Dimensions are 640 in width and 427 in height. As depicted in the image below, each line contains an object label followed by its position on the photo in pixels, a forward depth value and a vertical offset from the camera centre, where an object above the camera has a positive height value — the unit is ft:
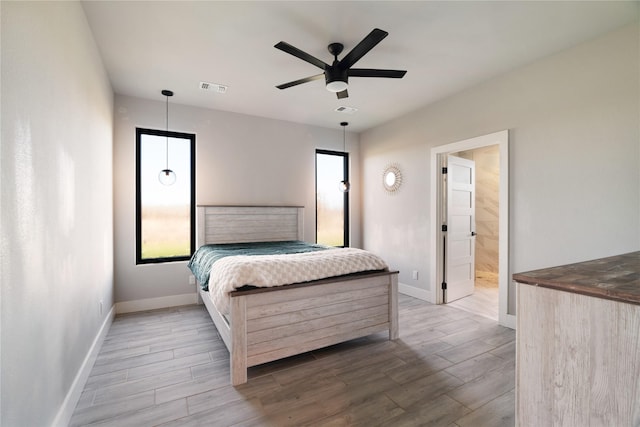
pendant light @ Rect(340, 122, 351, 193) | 15.35 +4.07
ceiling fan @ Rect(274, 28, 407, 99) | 7.07 +3.93
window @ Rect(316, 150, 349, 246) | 17.28 +0.64
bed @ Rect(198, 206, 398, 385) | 7.18 -3.11
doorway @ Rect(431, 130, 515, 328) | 10.59 -1.05
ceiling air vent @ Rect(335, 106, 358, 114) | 13.97 +5.09
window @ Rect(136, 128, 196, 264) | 12.82 +0.59
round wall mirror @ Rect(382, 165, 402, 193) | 15.35 +1.78
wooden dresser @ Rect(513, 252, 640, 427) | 3.12 -1.70
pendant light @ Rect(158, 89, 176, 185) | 12.85 +1.55
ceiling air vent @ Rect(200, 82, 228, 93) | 11.21 +5.05
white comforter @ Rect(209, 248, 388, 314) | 7.29 -1.69
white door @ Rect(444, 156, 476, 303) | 13.42 -1.00
